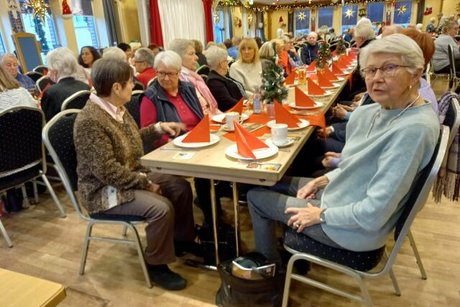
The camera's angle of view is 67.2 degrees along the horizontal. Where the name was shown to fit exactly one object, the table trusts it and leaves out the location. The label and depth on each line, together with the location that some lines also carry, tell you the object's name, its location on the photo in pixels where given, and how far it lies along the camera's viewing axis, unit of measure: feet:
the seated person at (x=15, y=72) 12.62
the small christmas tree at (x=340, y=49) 18.38
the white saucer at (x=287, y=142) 5.30
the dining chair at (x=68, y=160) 5.31
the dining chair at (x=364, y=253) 3.51
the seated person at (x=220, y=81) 8.96
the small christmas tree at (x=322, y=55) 12.95
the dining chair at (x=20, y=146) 7.07
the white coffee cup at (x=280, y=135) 5.31
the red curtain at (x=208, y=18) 31.77
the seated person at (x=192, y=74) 8.54
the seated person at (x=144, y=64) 11.54
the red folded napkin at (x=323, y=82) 10.33
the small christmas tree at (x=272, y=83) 6.75
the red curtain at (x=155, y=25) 24.68
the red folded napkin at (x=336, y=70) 12.72
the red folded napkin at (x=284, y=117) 6.16
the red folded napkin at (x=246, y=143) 4.90
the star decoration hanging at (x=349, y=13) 50.26
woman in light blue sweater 3.46
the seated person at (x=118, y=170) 5.16
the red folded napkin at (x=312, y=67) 13.98
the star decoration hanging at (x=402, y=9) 47.06
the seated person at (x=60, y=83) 8.98
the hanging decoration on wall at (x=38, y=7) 17.86
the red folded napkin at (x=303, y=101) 7.72
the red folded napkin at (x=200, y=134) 5.69
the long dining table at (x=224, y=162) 4.55
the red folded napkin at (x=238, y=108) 7.19
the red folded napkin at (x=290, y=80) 11.11
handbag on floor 4.91
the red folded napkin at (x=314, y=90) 9.17
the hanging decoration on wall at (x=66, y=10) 19.38
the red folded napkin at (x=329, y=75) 11.37
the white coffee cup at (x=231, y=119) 6.38
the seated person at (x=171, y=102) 6.86
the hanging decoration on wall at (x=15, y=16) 17.57
